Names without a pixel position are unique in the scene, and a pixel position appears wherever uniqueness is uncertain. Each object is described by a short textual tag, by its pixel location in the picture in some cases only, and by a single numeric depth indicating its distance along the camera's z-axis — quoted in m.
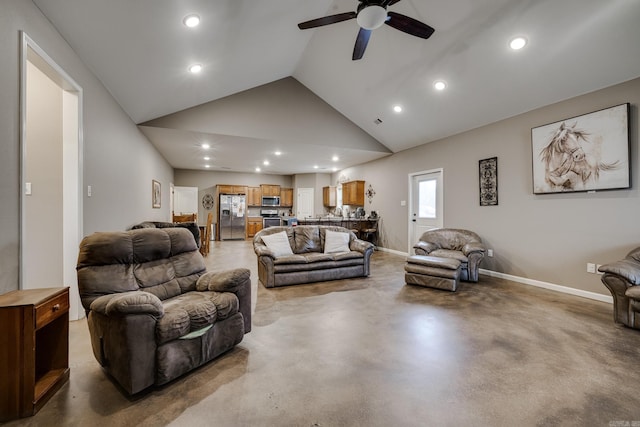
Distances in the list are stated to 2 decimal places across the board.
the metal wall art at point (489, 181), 4.55
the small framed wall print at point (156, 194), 5.89
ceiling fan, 2.30
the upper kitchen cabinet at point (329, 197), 9.89
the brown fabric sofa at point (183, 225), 4.74
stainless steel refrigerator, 9.85
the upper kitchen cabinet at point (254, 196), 10.41
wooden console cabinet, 1.39
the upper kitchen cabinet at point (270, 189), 10.63
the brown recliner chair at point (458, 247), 4.13
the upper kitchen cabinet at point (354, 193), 8.25
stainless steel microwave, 10.62
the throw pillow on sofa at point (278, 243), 4.16
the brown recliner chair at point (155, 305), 1.58
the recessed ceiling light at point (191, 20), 2.69
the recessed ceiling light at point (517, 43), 3.16
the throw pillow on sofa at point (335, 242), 4.52
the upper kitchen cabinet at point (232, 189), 9.95
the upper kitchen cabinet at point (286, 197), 10.87
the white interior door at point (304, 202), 10.52
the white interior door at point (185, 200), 9.60
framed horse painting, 3.16
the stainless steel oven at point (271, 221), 10.29
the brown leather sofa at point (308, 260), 3.91
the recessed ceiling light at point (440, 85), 4.20
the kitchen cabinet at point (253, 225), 10.41
